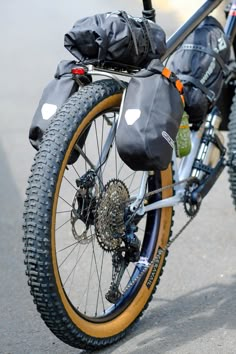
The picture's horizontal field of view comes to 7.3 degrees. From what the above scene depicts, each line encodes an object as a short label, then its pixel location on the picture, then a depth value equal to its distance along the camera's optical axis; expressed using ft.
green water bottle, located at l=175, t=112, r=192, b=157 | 28.52
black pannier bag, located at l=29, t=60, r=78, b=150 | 24.97
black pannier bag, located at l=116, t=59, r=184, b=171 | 24.15
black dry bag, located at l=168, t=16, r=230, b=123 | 29.09
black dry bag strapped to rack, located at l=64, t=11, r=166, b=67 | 24.71
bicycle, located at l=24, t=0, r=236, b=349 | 23.52
